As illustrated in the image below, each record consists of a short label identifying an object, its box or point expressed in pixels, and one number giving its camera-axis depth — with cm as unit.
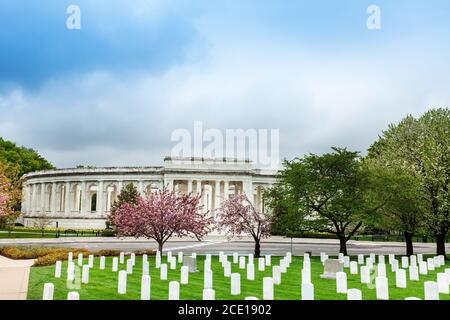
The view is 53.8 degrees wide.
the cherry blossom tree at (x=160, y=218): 3014
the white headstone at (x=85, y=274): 1820
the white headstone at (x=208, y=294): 1123
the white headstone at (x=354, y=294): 1159
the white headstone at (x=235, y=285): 1577
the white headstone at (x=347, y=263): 2588
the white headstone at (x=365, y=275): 1898
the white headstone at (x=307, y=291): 1286
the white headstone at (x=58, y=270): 1995
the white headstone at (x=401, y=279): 1791
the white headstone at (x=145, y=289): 1402
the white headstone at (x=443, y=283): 1675
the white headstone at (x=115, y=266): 2259
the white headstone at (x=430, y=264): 2451
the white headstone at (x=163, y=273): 1929
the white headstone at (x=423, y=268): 2278
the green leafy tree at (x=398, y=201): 3281
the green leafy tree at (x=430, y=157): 3381
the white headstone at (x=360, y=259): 2776
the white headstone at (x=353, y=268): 2259
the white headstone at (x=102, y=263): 2356
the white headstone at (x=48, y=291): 1184
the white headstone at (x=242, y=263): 2469
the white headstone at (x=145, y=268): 1923
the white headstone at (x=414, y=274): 1998
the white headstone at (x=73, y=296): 1066
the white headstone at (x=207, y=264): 1987
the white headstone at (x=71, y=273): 1822
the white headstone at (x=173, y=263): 2370
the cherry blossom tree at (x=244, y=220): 3588
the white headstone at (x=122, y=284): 1572
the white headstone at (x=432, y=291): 1314
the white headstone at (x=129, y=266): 2131
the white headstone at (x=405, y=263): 2464
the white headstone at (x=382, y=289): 1494
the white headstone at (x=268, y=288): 1366
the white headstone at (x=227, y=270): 2100
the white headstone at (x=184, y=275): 1827
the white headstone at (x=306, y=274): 1728
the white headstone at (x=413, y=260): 2280
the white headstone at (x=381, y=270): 1983
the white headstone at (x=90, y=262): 2392
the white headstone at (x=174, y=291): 1295
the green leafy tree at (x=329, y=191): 3294
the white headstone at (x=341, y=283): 1642
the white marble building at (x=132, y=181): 8188
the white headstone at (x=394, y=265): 2263
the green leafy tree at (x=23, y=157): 9888
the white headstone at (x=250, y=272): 2023
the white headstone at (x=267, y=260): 2634
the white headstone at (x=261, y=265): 2350
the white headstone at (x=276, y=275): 1847
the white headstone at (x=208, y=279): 1643
